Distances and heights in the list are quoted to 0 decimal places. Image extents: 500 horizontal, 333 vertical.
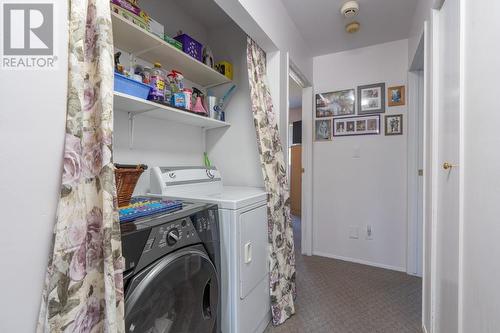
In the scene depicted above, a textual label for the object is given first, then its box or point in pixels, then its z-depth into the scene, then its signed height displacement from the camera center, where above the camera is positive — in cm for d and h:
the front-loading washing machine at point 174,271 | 79 -42
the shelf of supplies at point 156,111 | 122 +34
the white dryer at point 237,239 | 127 -43
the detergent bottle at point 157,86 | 134 +46
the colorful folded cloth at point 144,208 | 92 -19
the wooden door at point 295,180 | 488 -32
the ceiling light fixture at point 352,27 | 213 +128
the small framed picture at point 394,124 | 243 +43
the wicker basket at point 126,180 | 106 -7
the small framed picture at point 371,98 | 251 +73
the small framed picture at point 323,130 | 278 +42
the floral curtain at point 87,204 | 61 -11
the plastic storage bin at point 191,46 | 162 +84
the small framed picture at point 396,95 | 241 +72
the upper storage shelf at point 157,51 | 123 +72
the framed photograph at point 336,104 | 266 +72
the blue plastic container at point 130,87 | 114 +40
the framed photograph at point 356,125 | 255 +45
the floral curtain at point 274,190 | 162 -18
